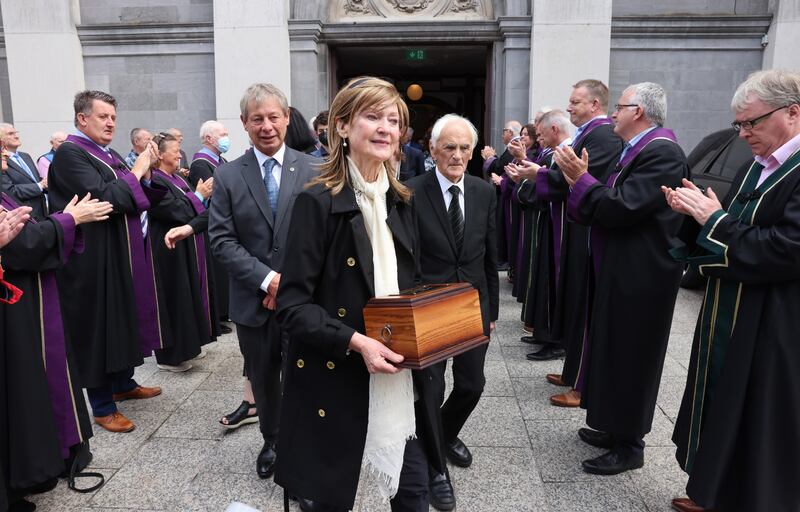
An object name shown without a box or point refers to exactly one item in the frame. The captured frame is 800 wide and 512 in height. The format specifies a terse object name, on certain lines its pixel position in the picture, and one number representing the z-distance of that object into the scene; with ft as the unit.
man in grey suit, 10.64
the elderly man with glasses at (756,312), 8.14
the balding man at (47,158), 26.94
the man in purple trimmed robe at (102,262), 13.38
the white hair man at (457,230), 10.77
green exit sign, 37.06
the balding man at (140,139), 21.53
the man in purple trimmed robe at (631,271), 10.91
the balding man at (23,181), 22.97
